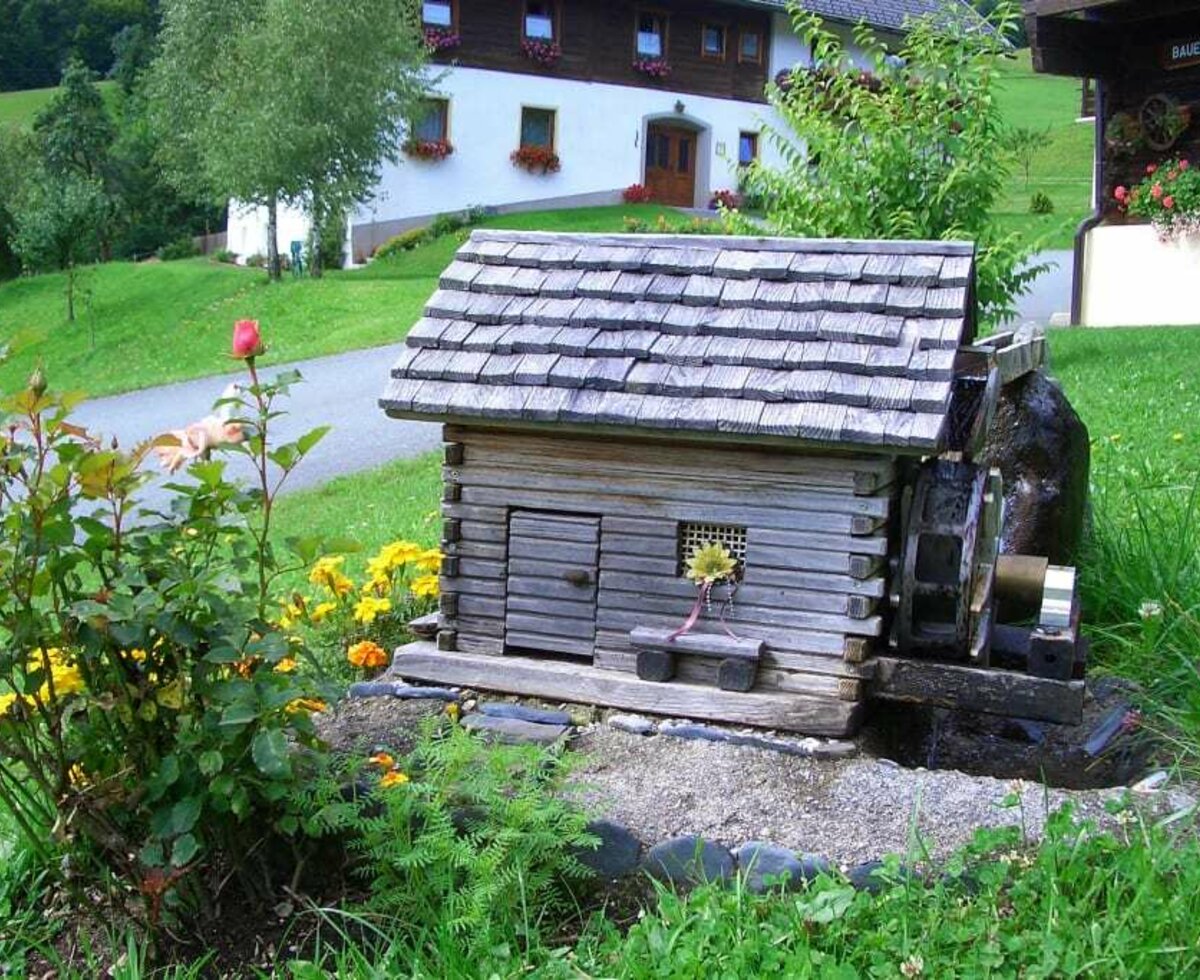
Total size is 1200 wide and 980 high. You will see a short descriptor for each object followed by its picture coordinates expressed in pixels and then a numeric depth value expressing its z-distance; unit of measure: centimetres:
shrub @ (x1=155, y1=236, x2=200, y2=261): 4391
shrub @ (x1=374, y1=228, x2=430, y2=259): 3055
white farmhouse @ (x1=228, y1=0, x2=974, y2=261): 3244
